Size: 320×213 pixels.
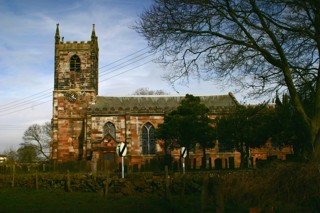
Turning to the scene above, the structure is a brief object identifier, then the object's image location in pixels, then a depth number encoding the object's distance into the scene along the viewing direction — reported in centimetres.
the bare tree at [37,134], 6475
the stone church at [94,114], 3950
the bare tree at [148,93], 5772
